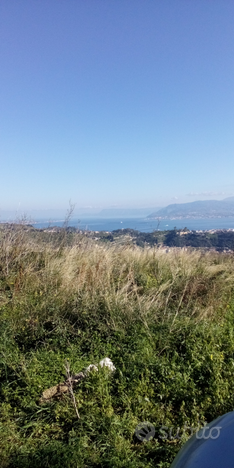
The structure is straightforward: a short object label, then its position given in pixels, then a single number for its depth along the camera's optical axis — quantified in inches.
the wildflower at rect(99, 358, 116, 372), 129.2
